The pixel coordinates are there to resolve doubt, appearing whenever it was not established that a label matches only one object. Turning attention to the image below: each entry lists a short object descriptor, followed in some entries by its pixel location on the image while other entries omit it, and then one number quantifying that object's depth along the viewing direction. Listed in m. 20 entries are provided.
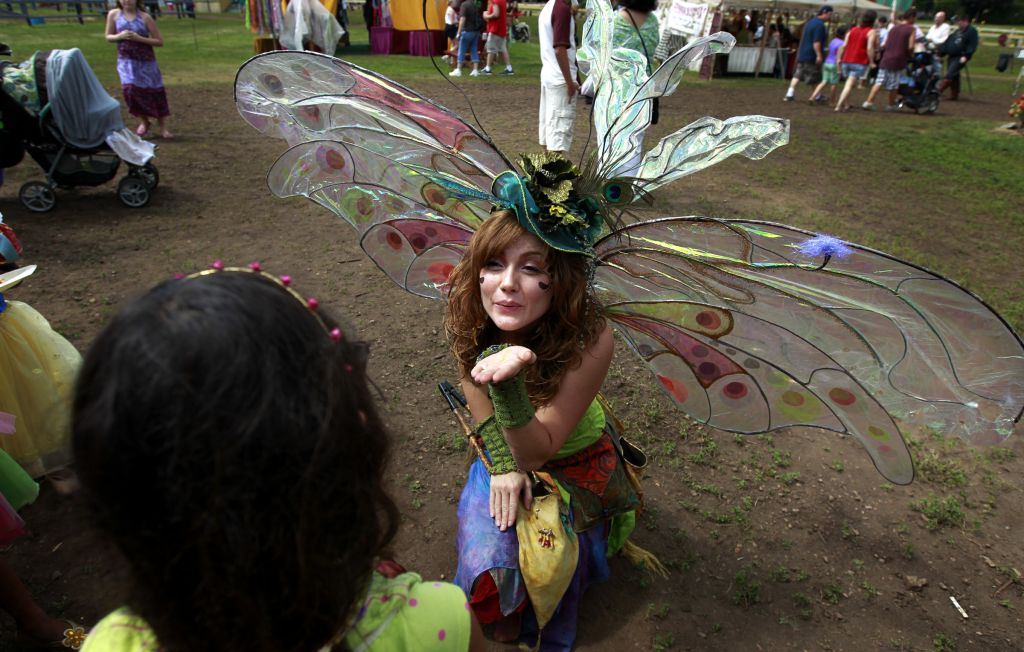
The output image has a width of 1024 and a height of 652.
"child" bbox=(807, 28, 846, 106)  12.27
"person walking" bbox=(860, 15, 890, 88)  12.92
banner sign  14.16
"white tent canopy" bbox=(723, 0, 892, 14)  15.17
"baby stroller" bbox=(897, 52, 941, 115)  11.66
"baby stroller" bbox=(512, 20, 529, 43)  21.07
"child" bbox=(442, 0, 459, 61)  15.44
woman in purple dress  6.46
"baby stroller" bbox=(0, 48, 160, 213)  4.80
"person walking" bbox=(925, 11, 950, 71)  13.20
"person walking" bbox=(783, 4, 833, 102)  12.32
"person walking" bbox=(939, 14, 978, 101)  12.64
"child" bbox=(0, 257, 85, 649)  1.96
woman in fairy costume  1.83
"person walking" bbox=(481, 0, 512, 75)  13.41
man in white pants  5.48
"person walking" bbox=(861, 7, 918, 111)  10.93
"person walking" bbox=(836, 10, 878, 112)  11.27
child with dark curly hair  0.72
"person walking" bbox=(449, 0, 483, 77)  13.59
